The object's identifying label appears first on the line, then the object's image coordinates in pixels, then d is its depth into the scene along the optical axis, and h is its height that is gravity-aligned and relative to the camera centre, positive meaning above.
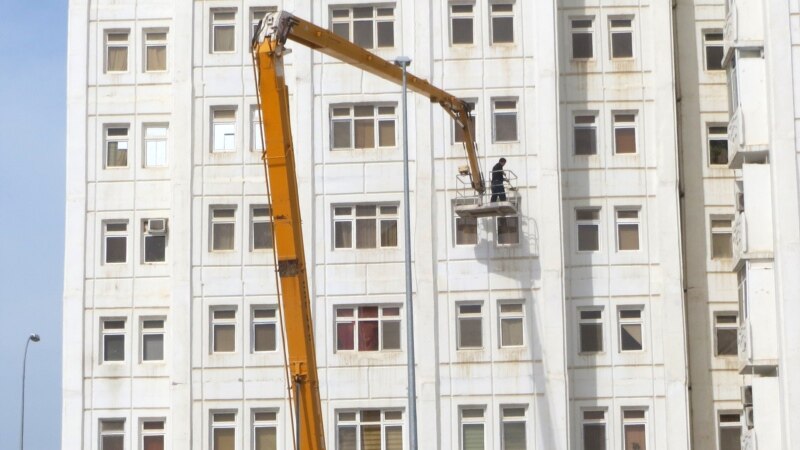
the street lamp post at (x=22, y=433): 58.52 -3.60
